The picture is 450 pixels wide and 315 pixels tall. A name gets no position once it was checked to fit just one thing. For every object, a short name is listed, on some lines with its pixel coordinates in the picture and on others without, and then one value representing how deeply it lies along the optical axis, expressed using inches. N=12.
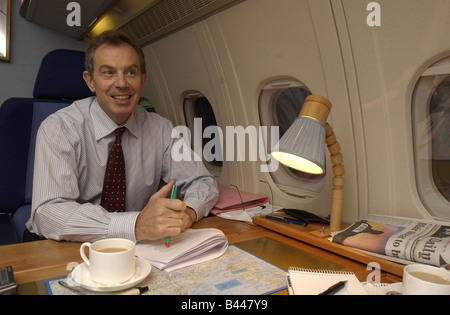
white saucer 35.3
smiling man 50.8
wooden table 41.4
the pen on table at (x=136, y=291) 35.6
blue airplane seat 77.7
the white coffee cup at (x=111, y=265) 35.7
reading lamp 43.9
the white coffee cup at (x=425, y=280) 29.6
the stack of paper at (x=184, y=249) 43.3
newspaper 40.8
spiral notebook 35.7
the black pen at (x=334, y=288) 34.8
